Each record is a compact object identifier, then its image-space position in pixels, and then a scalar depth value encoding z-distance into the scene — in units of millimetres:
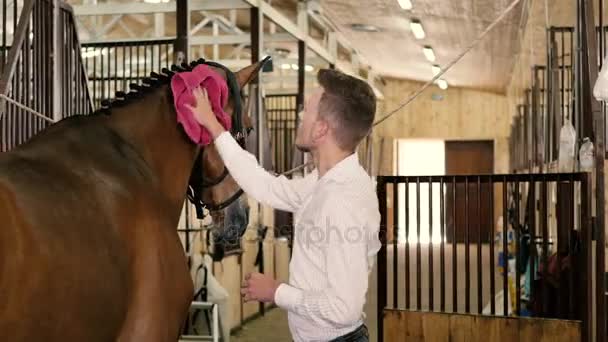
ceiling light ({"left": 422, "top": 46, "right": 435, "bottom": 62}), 11009
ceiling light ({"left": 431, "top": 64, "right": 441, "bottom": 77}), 13102
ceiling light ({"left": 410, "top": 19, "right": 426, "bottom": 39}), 8930
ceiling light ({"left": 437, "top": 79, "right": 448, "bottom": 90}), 14573
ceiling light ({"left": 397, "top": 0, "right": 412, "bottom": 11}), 7787
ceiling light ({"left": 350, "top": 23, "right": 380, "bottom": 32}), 10234
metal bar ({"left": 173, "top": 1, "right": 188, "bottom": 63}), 4949
